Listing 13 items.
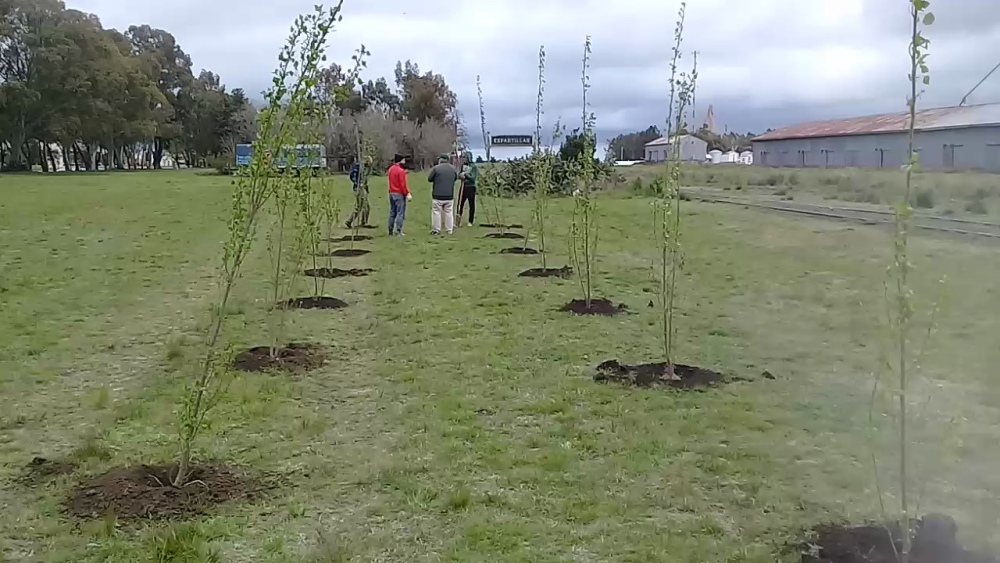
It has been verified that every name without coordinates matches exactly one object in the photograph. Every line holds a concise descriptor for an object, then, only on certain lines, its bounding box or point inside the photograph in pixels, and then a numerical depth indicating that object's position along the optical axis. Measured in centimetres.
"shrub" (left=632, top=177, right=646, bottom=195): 2164
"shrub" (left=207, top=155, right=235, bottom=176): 5050
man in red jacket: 1577
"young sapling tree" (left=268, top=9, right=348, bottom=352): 430
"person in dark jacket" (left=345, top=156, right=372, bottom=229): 1595
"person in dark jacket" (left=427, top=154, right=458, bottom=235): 1598
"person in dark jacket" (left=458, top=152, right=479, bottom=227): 1814
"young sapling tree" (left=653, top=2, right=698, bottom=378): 622
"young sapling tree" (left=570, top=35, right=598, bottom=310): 929
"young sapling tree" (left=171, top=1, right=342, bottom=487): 423
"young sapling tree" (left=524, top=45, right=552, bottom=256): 1304
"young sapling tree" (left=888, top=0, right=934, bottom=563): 272
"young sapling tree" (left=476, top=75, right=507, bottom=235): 1847
